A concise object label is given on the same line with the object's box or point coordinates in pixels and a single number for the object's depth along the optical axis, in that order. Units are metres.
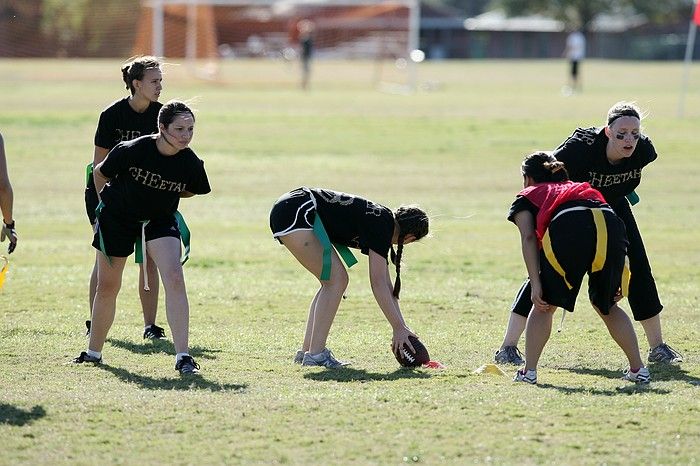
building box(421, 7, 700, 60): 193.87
